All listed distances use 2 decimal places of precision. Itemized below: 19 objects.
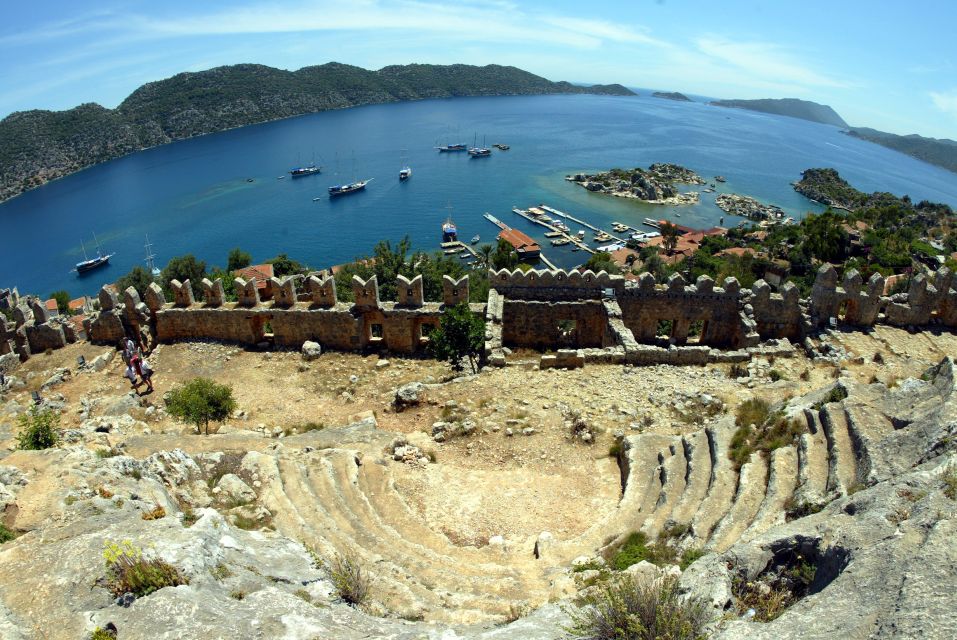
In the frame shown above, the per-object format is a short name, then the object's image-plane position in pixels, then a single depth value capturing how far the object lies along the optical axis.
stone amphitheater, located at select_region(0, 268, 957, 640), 5.61
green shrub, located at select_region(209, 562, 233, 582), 6.25
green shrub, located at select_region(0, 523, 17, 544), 6.75
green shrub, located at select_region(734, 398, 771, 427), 11.84
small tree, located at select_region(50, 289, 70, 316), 57.01
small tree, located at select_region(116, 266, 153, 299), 59.91
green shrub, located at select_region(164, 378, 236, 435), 14.00
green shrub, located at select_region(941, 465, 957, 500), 5.85
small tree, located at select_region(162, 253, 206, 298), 56.88
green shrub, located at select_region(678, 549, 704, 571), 7.67
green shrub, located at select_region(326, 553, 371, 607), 6.73
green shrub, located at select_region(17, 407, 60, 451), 10.35
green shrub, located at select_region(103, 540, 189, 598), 5.56
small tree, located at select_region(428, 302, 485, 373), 17.45
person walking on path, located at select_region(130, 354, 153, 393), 16.52
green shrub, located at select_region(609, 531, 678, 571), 8.10
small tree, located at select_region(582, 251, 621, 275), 55.44
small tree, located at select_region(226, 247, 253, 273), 62.31
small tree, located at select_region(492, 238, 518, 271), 54.76
